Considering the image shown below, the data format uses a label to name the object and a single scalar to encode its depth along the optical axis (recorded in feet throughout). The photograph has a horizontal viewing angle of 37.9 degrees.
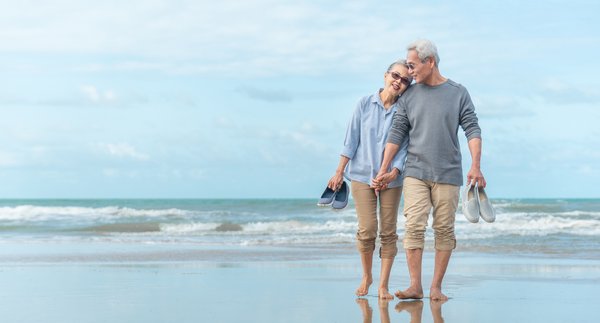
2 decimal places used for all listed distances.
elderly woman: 18.42
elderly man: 17.70
